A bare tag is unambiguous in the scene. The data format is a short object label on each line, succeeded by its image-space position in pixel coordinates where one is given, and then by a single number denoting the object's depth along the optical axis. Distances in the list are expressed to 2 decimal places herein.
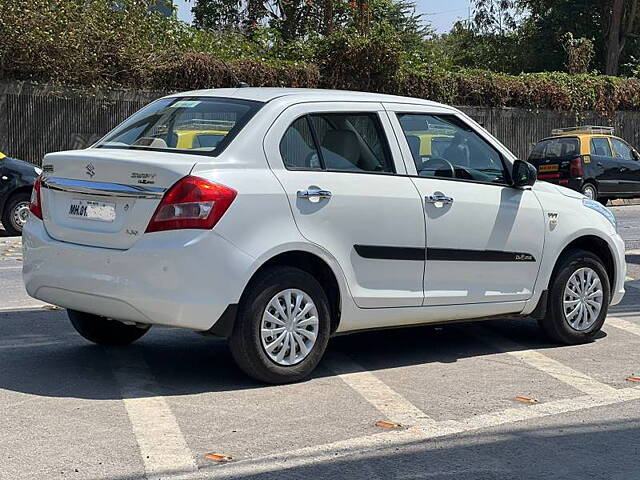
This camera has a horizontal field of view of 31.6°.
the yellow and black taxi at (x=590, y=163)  24.22
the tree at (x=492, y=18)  51.50
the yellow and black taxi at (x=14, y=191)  16.22
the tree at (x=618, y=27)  42.88
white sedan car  6.38
